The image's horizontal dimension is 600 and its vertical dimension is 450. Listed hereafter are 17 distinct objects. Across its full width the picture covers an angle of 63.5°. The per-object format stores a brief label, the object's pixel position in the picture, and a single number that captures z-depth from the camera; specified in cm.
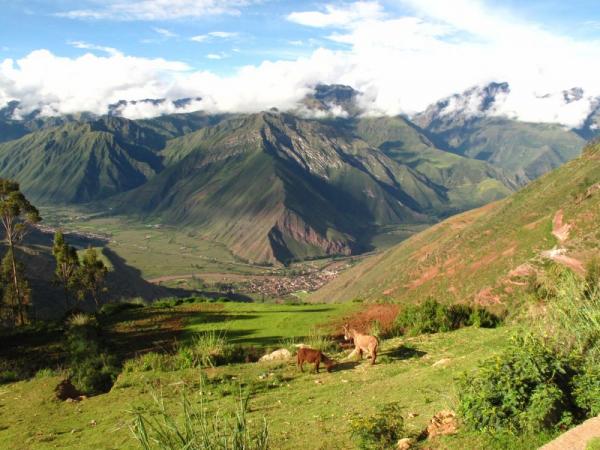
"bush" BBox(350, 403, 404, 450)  1178
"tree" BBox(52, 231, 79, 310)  5775
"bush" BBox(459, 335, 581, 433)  1080
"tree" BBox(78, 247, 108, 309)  6629
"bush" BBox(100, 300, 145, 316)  4578
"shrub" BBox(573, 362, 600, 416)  1094
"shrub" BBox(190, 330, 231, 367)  2402
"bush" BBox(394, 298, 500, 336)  2945
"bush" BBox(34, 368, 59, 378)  2506
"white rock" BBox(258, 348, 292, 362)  2519
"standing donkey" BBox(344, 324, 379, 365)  2173
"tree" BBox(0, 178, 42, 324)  4681
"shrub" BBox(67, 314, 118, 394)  2278
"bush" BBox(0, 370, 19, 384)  2522
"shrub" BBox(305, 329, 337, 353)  2642
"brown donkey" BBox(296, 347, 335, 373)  2136
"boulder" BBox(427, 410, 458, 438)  1204
